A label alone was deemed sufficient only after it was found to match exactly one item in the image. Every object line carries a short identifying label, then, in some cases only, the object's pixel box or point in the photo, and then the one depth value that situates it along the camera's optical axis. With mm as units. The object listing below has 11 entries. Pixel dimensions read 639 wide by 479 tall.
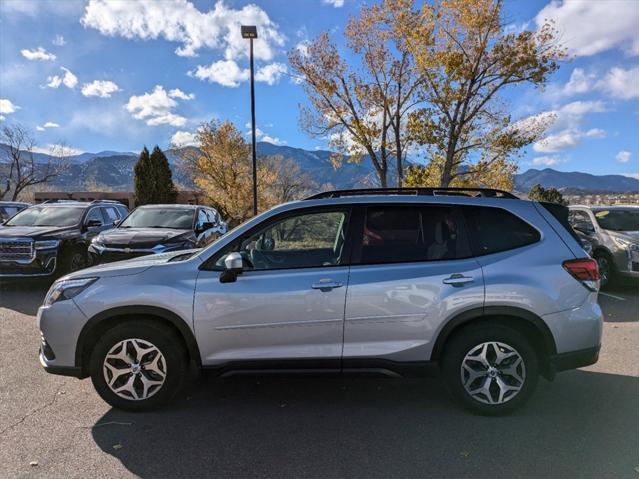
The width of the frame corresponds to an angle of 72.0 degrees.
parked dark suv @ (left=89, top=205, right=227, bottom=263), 7910
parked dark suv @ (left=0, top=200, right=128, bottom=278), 8359
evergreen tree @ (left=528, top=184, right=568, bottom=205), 41656
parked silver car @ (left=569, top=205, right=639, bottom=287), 8422
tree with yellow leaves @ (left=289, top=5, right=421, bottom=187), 19859
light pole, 14039
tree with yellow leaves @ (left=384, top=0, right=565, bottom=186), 17141
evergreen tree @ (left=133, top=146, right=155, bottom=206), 31125
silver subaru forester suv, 3459
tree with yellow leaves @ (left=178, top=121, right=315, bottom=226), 30906
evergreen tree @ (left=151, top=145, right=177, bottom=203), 31453
